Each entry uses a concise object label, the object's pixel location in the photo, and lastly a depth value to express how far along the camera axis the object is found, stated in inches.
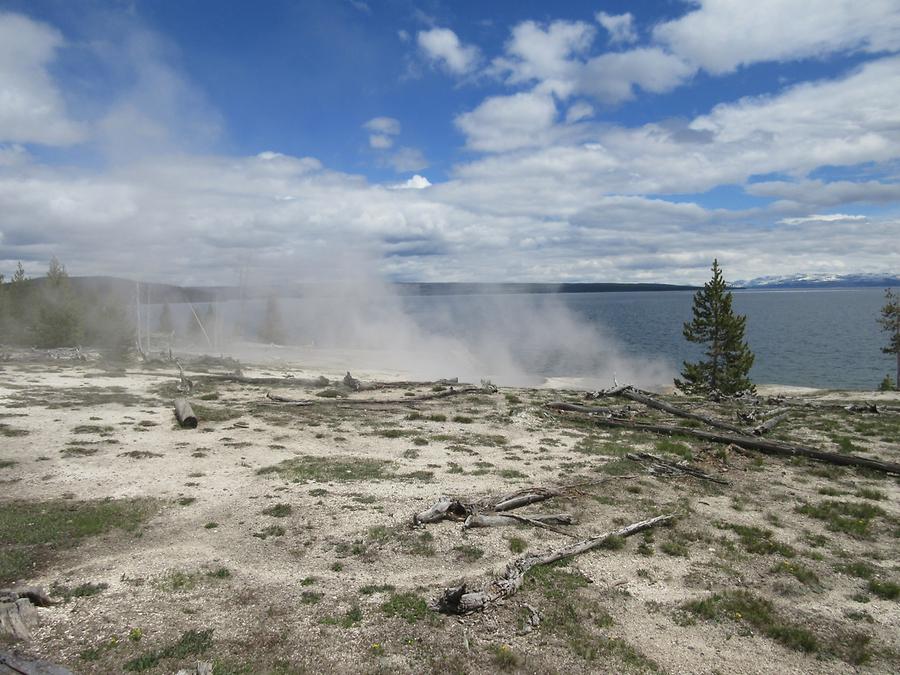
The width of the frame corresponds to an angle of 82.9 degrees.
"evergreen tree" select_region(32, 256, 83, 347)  2268.7
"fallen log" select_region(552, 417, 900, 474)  750.5
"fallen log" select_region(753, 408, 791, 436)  958.7
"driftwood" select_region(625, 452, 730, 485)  724.1
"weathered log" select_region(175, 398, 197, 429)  955.3
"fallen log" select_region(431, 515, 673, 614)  396.8
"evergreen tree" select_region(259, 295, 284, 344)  4320.9
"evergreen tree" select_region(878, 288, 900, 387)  2127.2
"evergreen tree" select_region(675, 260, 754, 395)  1839.3
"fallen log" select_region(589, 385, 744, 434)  1011.3
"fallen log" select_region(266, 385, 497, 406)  1238.2
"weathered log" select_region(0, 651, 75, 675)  320.2
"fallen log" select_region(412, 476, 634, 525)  557.9
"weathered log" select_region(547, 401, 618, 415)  1160.9
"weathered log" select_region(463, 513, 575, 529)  553.0
